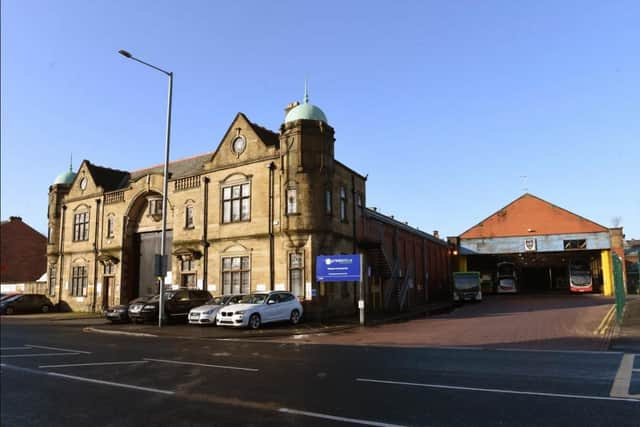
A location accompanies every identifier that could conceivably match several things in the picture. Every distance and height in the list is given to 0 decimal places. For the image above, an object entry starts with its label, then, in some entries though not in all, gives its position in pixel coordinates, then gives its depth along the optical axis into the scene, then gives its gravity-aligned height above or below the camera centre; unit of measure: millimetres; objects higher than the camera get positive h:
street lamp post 22094 +2631
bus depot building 47625 +2648
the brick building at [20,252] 54781 +2232
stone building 25078 +2794
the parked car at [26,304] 35281 -2594
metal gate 20500 -1048
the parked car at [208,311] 21672 -2014
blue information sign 22438 -48
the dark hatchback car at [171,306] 23953 -1940
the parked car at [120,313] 24984 -2341
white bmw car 20062 -1920
